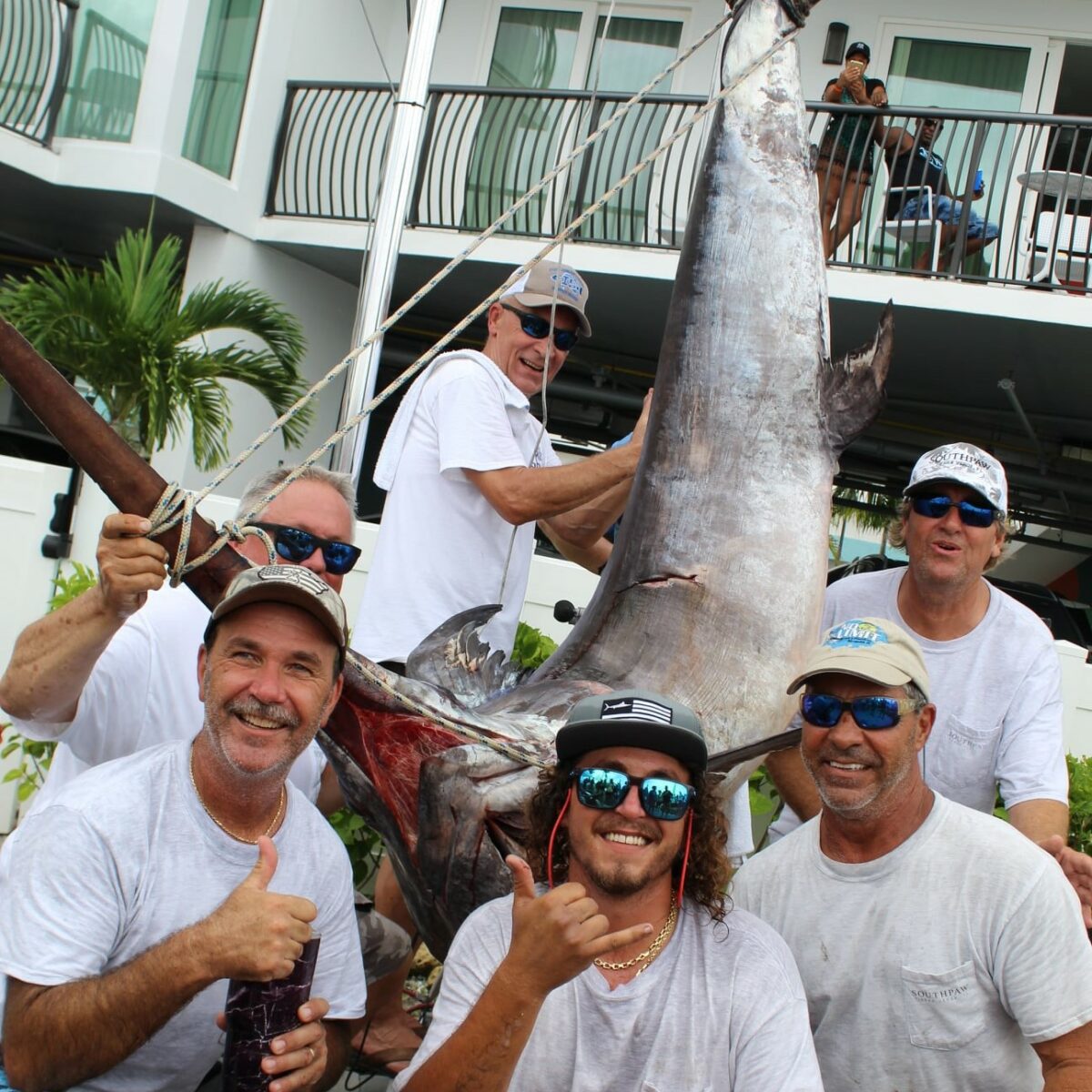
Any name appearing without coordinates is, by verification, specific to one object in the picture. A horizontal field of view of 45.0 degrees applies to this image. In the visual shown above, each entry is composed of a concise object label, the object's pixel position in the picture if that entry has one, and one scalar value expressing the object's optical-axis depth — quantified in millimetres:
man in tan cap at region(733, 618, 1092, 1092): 2254
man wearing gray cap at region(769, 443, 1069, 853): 2965
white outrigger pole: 4254
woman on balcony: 8938
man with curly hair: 2043
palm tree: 7270
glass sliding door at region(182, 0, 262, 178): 10227
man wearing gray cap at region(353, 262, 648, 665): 3123
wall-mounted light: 10906
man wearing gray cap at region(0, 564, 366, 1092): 2010
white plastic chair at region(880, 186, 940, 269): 8744
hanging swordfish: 2348
